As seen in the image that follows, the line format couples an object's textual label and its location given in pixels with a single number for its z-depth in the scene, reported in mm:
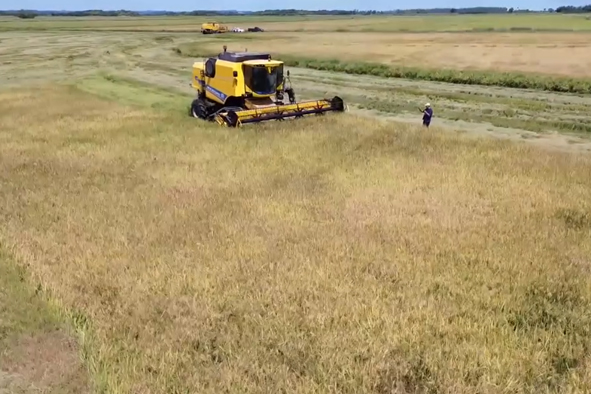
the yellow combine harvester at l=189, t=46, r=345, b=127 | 18328
